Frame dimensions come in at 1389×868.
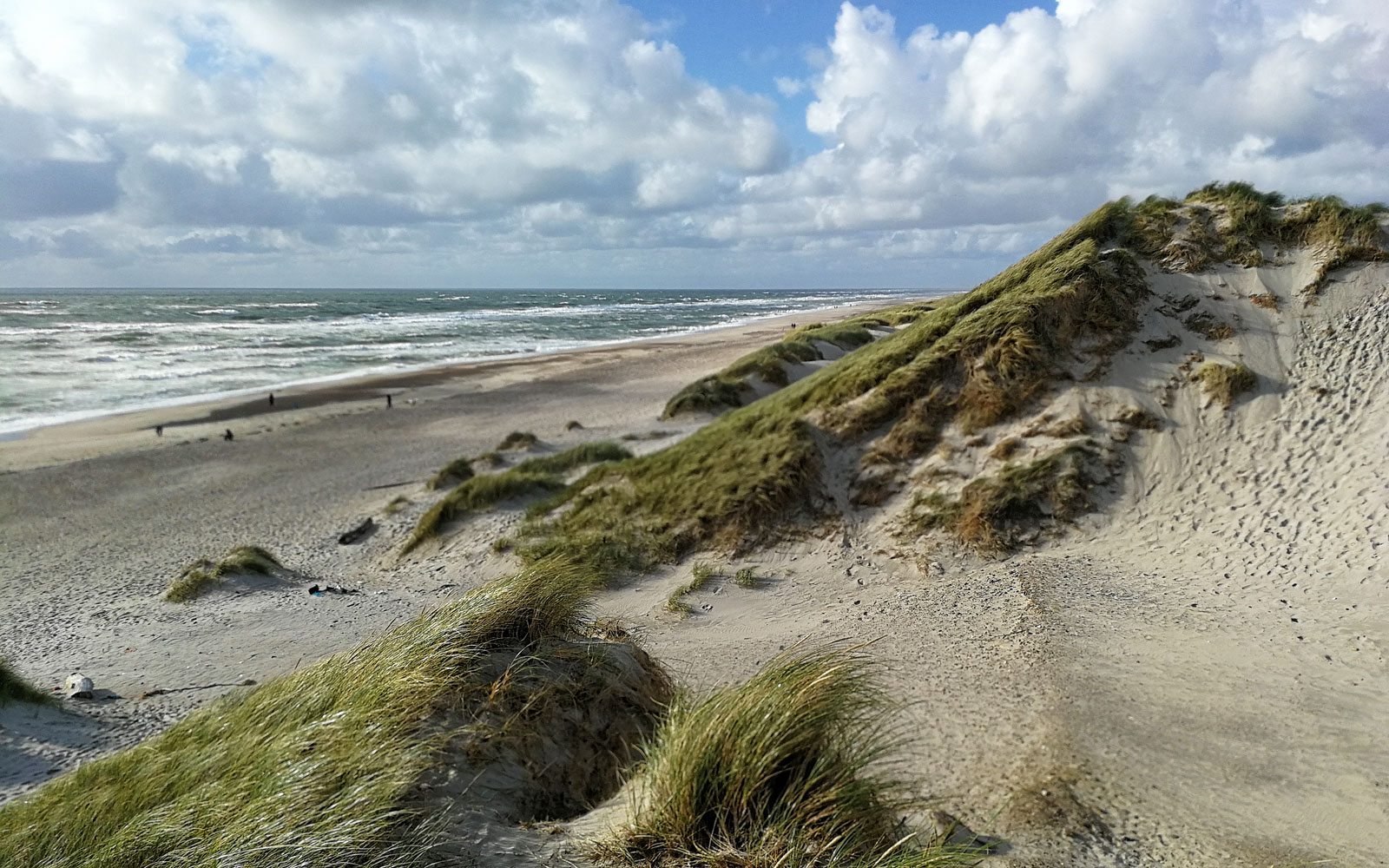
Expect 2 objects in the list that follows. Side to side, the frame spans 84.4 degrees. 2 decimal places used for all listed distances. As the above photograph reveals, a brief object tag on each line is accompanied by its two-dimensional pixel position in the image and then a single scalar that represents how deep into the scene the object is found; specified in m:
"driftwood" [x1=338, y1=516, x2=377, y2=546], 15.69
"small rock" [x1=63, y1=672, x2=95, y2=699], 7.93
